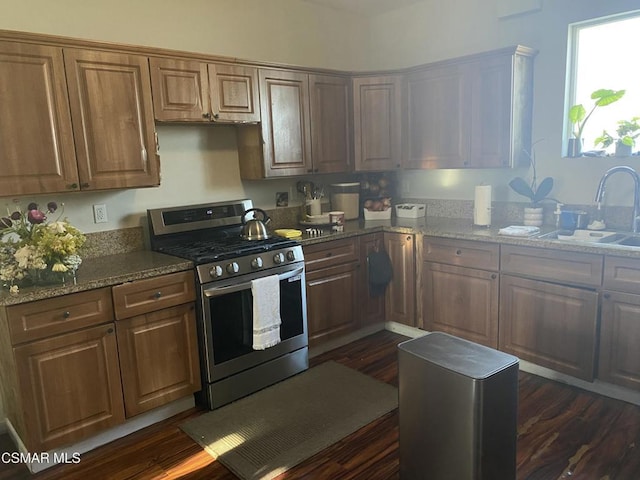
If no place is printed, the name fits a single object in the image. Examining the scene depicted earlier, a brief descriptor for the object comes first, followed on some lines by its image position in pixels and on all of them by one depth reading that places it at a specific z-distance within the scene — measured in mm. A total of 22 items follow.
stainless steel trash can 1776
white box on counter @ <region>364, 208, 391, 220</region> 4016
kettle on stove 3111
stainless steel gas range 2723
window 3055
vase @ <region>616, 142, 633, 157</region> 2967
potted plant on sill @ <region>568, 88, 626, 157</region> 3023
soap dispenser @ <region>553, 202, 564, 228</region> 3238
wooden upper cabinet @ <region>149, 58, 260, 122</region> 2822
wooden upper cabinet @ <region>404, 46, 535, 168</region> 3258
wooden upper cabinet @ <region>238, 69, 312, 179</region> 3355
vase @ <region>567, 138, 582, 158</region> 3207
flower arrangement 2207
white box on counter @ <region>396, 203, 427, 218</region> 4004
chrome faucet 2816
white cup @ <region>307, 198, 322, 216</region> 3811
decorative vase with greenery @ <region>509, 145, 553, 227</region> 3303
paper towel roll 3381
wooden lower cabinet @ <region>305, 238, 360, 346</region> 3357
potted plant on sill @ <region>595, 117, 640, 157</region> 2965
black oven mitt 3670
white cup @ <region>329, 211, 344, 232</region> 3673
